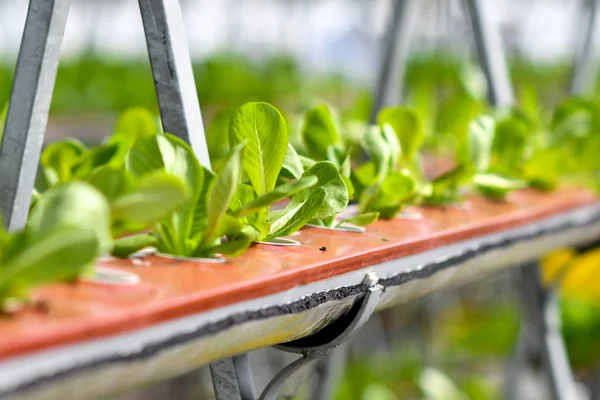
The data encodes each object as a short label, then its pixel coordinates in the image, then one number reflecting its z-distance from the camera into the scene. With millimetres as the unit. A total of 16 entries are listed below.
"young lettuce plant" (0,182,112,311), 1041
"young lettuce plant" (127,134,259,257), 1171
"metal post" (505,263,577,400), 1883
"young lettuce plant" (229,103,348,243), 1240
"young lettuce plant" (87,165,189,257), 1097
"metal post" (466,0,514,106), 1805
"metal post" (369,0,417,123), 1854
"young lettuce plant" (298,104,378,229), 1443
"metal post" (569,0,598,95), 2439
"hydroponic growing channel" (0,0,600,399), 1047
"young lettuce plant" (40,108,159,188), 1345
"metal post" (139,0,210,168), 1241
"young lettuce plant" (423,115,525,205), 1550
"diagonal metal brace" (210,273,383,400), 1244
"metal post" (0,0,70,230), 1163
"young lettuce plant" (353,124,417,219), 1422
